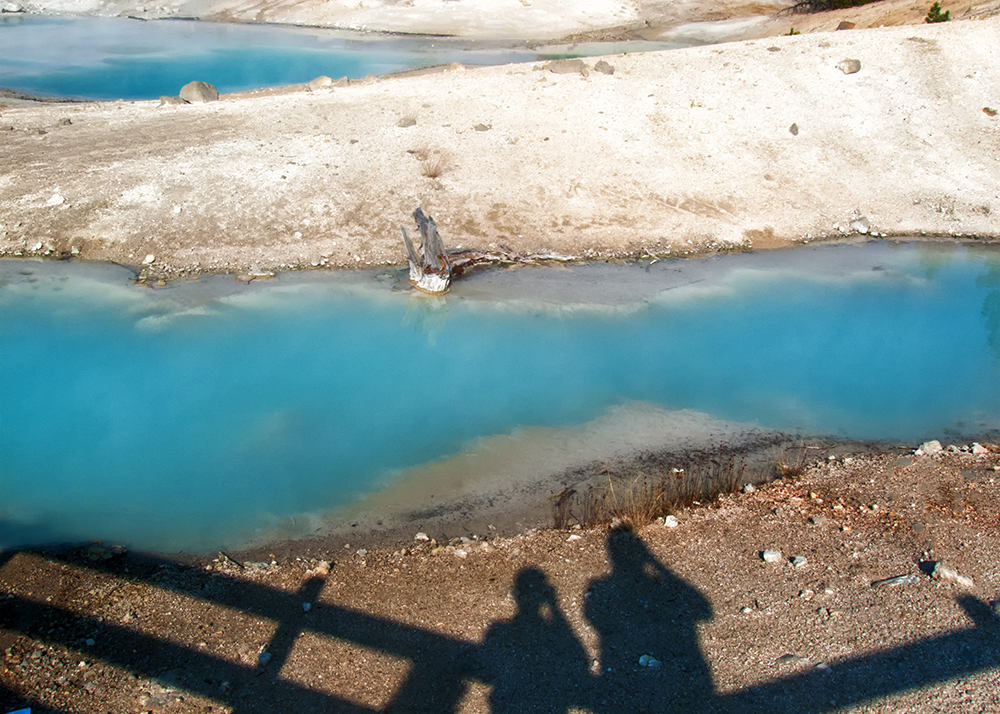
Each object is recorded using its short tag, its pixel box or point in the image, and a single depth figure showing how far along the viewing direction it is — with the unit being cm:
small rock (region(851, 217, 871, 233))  1326
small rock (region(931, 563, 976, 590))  558
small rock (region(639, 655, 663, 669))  493
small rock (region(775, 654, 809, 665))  490
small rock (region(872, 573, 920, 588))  562
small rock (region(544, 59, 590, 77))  1689
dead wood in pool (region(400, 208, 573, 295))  1095
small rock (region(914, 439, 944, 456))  754
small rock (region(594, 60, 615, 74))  1686
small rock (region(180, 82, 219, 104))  1712
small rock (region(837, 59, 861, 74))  1671
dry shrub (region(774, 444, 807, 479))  732
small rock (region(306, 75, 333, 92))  1786
